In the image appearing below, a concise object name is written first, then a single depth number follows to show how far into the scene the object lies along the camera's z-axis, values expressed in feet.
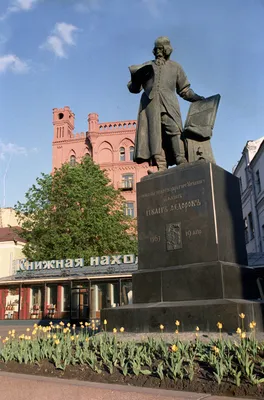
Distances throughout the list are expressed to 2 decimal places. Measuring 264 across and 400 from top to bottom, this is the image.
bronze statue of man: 23.81
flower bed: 10.21
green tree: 95.40
